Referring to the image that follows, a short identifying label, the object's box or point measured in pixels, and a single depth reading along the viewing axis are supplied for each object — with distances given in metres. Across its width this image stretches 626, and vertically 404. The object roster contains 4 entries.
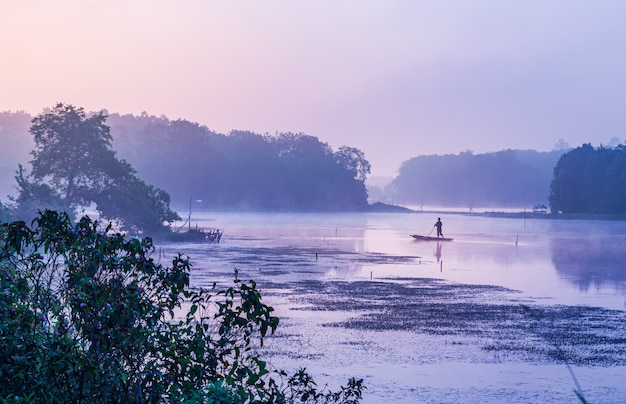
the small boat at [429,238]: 90.31
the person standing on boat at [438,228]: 90.31
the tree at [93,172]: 83.25
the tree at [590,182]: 161.50
